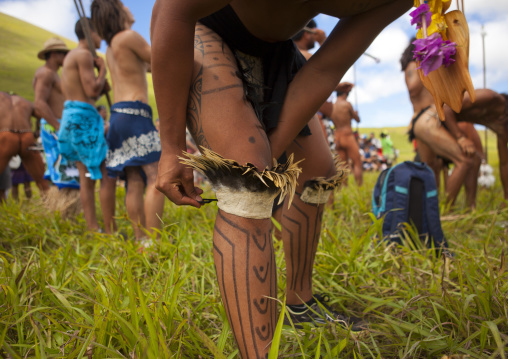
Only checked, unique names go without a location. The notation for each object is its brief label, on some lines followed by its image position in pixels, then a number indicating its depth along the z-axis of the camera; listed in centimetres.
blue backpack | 239
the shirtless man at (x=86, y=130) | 315
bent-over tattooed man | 87
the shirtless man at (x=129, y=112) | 261
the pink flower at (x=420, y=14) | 99
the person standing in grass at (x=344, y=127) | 617
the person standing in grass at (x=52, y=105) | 380
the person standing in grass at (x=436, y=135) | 337
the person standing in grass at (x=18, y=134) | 443
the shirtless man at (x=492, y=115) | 333
